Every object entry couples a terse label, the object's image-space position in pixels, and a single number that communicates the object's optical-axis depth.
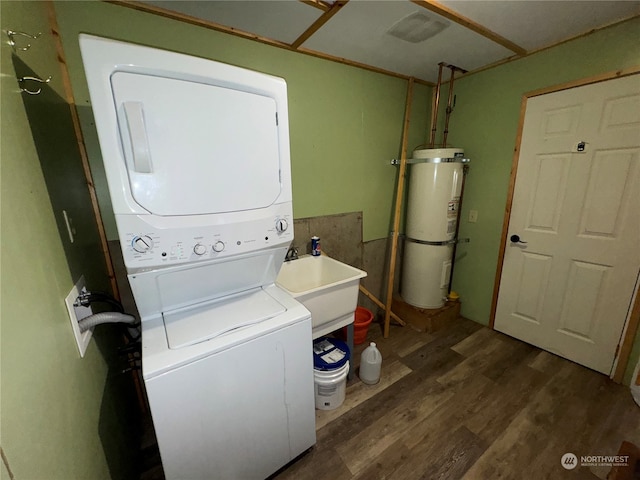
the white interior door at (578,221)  1.59
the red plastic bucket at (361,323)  2.07
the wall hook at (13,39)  0.73
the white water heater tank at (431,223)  2.13
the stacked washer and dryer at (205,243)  0.78
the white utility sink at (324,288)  1.47
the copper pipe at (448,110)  2.16
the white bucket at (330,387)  1.55
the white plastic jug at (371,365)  1.79
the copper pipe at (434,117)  2.28
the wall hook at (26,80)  0.77
